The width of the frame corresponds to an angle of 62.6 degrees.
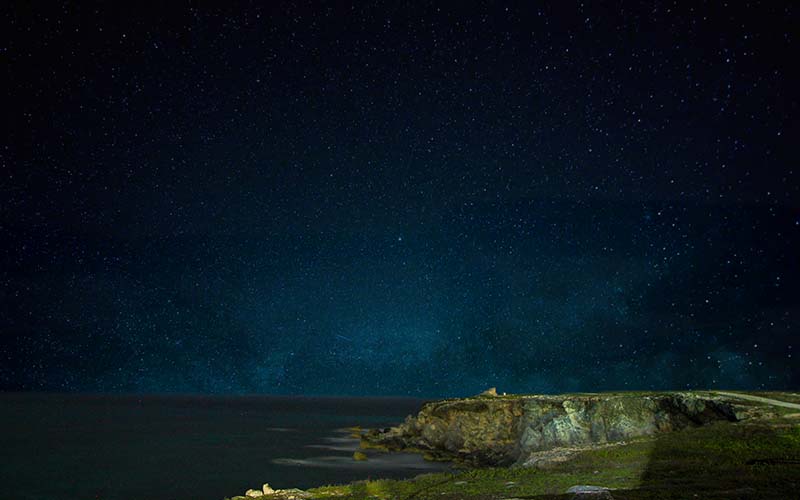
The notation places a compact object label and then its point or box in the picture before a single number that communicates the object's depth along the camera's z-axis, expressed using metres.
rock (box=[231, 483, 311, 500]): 24.12
